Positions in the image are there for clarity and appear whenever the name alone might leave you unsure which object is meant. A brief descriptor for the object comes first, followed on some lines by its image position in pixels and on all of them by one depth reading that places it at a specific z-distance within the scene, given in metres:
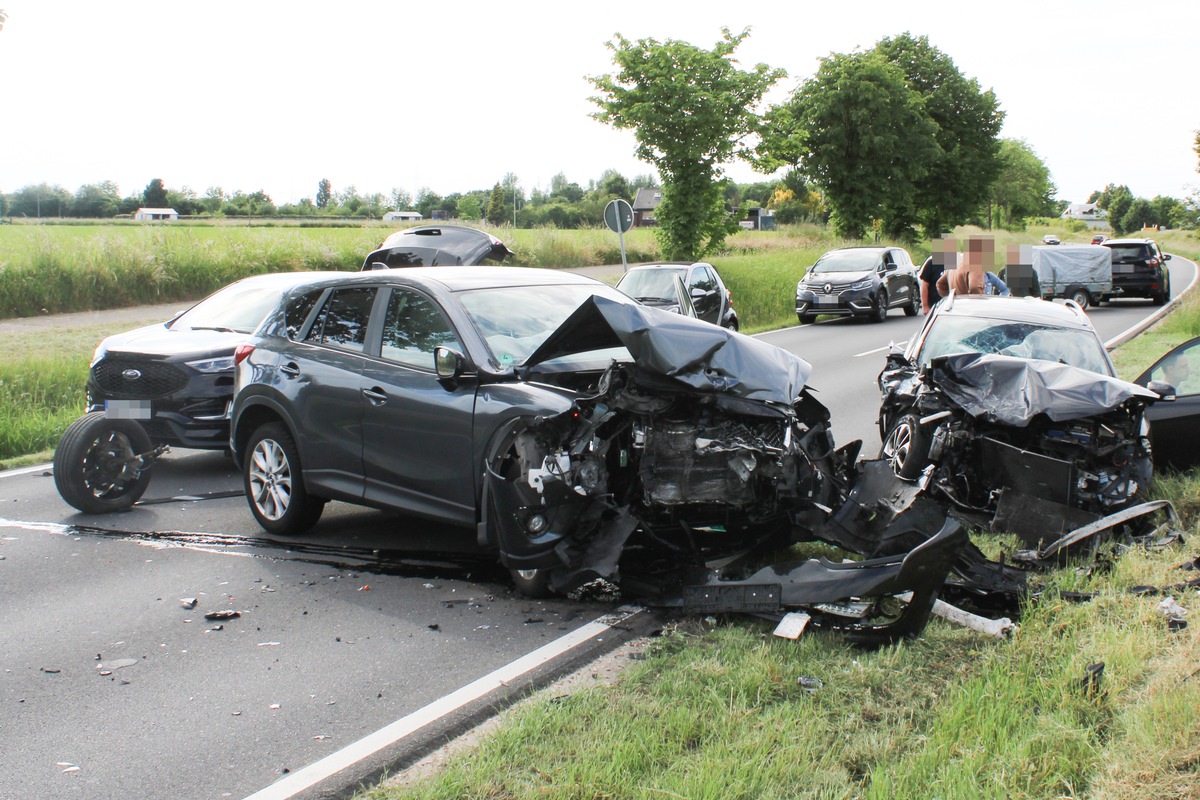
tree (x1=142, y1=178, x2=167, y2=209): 94.75
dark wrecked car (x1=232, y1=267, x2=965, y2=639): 4.97
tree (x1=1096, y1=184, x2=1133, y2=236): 152.95
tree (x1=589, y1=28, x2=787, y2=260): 25.72
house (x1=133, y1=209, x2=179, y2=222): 68.44
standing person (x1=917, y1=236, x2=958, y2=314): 11.17
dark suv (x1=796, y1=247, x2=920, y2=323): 24.92
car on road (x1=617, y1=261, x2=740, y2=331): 18.42
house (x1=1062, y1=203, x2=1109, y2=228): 156.06
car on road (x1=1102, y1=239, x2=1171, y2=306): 29.69
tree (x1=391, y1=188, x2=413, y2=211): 83.38
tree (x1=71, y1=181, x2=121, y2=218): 70.12
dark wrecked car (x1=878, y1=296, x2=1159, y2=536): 5.92
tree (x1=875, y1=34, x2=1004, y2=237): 60.62
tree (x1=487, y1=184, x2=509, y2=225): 89.69
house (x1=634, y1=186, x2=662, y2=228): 116.50
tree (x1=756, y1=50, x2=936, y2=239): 49.44
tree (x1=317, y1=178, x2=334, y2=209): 105.57
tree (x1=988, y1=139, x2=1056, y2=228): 100.50
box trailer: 28.91
